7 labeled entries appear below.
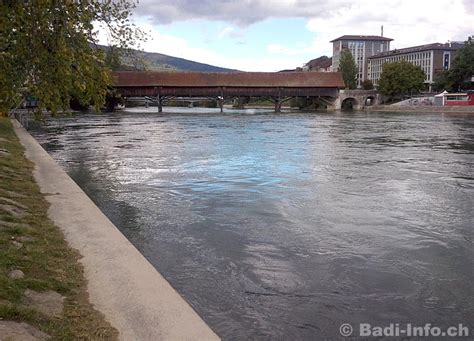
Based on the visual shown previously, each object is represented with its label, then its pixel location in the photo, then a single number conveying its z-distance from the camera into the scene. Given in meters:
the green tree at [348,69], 115.81
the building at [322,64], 177.38
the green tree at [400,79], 94.50
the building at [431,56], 116.75
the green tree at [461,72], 84.62
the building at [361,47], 155.62
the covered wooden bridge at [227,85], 75.56
